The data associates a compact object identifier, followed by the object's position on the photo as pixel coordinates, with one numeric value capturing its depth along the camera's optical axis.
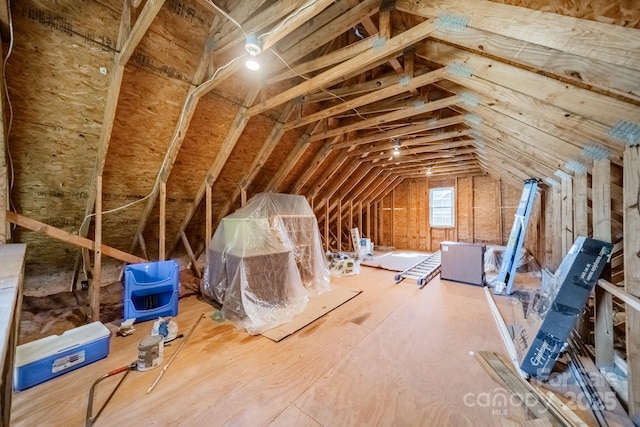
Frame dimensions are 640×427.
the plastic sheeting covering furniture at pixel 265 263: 2.69
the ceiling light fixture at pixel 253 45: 1.63
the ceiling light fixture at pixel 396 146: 4.13
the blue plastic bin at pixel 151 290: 2.65
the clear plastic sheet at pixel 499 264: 4.61
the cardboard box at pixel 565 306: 1.74
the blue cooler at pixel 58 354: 1.69
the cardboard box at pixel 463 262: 4.05
